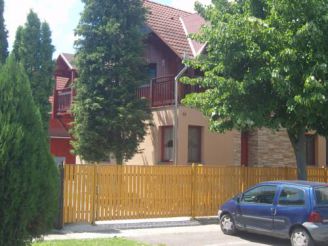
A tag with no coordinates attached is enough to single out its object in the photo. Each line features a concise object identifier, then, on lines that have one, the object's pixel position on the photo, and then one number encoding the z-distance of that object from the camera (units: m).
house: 20.42
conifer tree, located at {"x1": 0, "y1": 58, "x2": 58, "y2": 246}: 6.42
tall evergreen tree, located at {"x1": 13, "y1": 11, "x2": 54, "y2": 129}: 15.34
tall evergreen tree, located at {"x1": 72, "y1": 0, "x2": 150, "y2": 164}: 18.94
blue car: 11.11
